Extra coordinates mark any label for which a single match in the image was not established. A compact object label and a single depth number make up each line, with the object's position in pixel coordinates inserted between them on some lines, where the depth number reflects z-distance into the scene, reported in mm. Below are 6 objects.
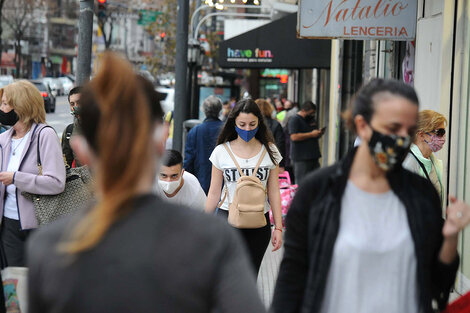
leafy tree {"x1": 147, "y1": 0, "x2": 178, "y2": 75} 39628
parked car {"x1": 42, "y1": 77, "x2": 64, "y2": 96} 59081
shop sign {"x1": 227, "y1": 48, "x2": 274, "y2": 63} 17500
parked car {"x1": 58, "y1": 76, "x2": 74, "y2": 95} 62531
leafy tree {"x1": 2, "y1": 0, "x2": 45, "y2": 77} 60338
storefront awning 17469
